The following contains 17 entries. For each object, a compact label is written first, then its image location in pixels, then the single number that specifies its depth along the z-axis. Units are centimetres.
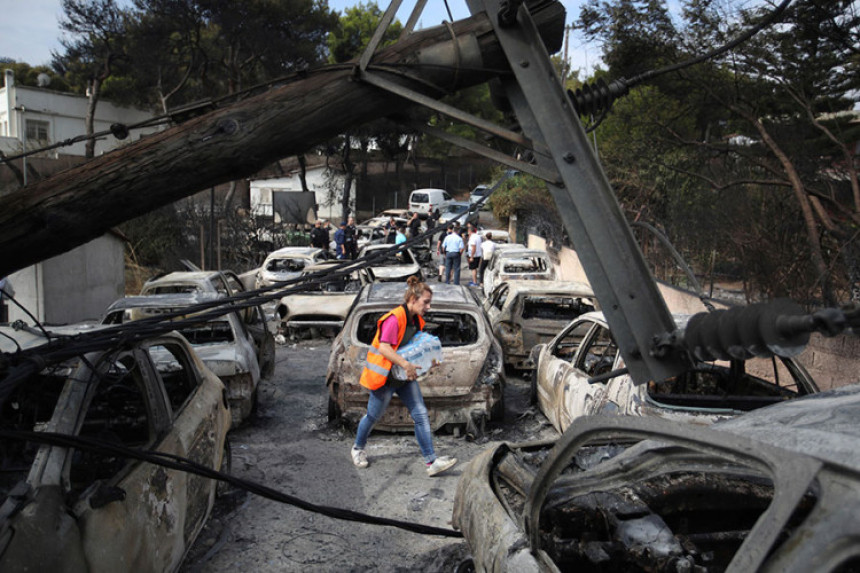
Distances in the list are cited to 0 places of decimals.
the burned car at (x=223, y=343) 754
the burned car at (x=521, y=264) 1588
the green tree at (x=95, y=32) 2470
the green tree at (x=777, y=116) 988
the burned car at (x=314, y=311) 1285
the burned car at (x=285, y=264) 1600
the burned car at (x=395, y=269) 1606
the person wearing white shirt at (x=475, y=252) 1972
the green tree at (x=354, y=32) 3775
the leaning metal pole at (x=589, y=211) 374
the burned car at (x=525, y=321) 1009
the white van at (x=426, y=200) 3912
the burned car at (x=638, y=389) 536
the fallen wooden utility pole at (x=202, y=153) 338
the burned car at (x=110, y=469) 311
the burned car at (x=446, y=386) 726
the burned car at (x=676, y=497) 208
